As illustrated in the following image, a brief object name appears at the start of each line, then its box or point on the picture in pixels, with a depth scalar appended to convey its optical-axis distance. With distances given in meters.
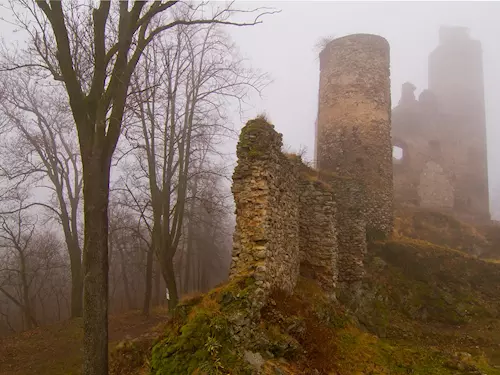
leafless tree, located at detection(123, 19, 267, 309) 12.41
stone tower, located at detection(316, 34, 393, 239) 16.84
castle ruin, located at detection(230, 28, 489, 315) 7.10
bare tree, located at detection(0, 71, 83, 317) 15.54
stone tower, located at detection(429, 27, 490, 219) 30.22
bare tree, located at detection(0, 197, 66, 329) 17.39
